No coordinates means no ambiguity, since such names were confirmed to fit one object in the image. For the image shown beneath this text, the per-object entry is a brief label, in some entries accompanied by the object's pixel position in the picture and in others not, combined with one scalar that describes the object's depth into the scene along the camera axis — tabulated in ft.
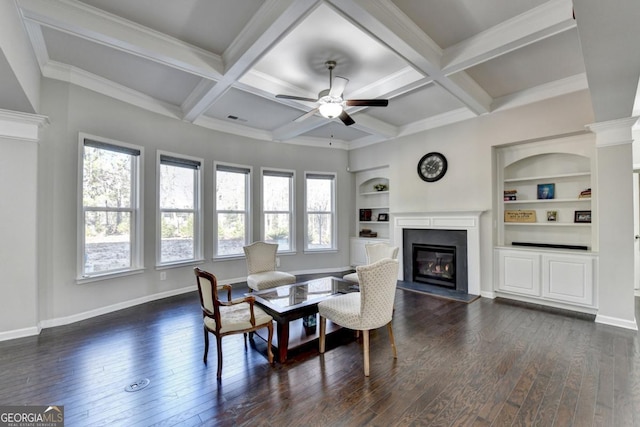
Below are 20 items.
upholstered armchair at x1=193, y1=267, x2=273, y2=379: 7.59
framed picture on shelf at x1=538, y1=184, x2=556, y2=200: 13.96
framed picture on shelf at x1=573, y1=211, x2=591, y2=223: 12.90
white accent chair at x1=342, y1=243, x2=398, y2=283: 13.39
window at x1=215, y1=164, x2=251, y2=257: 17.43
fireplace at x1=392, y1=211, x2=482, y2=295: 15.10
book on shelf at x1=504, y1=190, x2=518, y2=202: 14.98
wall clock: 16.52
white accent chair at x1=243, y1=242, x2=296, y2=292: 13.42
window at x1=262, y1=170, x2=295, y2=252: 19.42
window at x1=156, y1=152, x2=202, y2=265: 14.94
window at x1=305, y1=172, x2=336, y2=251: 21.18
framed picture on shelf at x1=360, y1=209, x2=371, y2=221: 22.13
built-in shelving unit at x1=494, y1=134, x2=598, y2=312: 12.47
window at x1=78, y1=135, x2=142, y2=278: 11.98
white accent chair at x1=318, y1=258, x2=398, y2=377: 7.80
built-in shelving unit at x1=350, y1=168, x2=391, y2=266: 21.27
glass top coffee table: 8.58
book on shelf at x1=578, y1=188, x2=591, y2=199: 12.83
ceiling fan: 10.41
